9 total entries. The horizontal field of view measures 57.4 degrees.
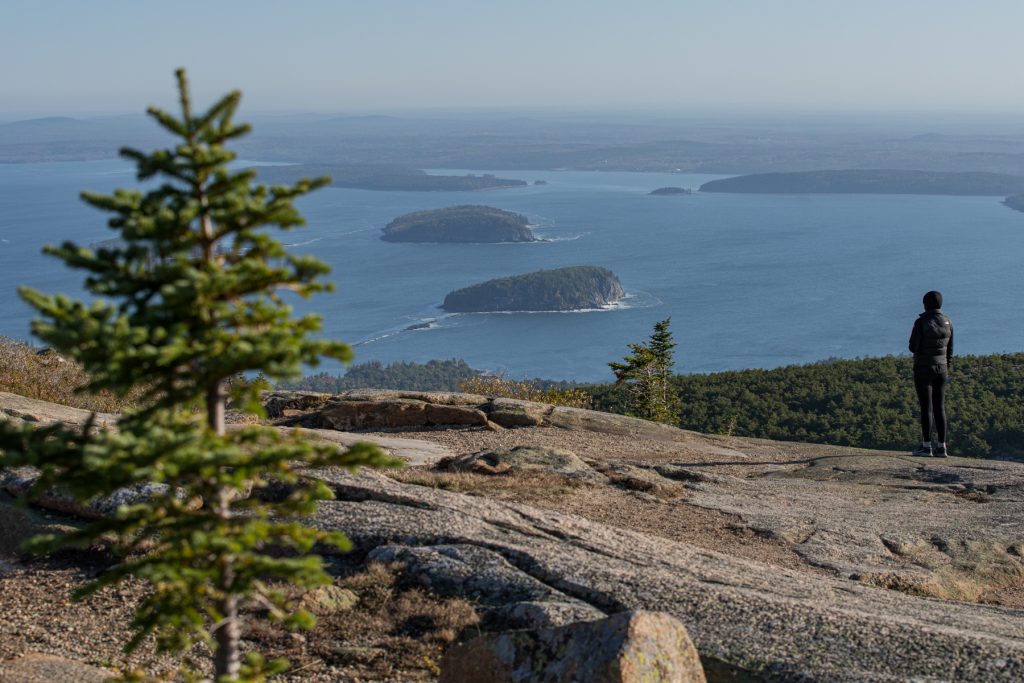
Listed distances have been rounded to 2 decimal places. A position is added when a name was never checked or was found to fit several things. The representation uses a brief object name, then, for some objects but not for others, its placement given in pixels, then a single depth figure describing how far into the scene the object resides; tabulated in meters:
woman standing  15.86
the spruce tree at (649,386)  36.03
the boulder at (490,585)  7.61
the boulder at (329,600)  8.06
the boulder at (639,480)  13.15
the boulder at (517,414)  18.31
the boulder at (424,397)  18.86
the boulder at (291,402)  18.59
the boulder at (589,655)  5.84
